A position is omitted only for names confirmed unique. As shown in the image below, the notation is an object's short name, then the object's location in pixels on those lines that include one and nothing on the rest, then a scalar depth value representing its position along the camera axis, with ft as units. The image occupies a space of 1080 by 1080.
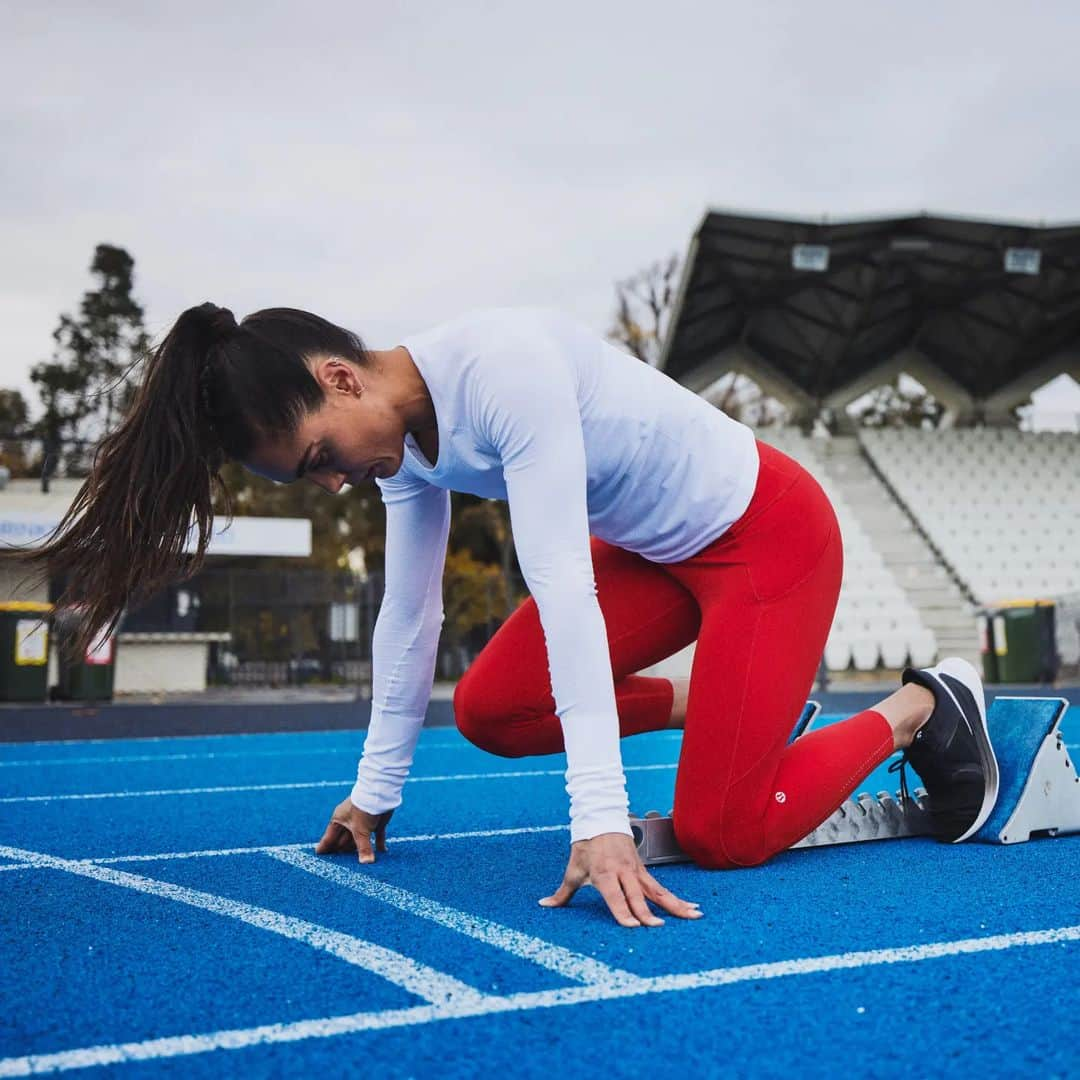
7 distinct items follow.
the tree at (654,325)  112.47
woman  7.70
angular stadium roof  68.33
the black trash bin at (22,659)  45.42
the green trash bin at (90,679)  48.08
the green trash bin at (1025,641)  50.78
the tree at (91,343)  136.87
